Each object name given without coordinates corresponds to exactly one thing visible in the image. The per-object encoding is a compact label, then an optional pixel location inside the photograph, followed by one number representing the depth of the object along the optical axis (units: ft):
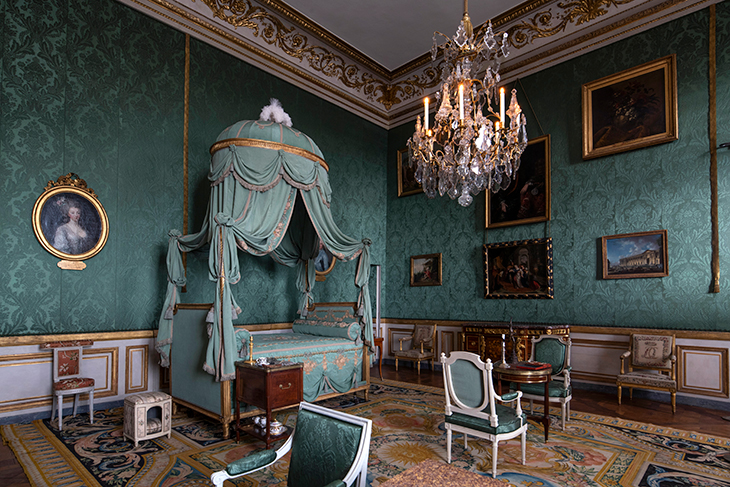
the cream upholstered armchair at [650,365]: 18.93
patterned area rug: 11.86
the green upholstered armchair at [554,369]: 15.80
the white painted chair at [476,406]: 11.93
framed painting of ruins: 21.18
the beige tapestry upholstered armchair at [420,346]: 28.12
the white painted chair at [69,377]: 16.43
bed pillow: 20.40
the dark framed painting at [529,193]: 25.52
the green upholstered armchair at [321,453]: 6.92
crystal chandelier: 15.85
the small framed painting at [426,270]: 30.50
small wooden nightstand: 14.48
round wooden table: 14.25
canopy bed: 15.72
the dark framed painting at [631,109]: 21.43
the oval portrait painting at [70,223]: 17.83
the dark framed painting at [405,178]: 32.50
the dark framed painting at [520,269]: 24.98
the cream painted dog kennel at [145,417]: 14.33
